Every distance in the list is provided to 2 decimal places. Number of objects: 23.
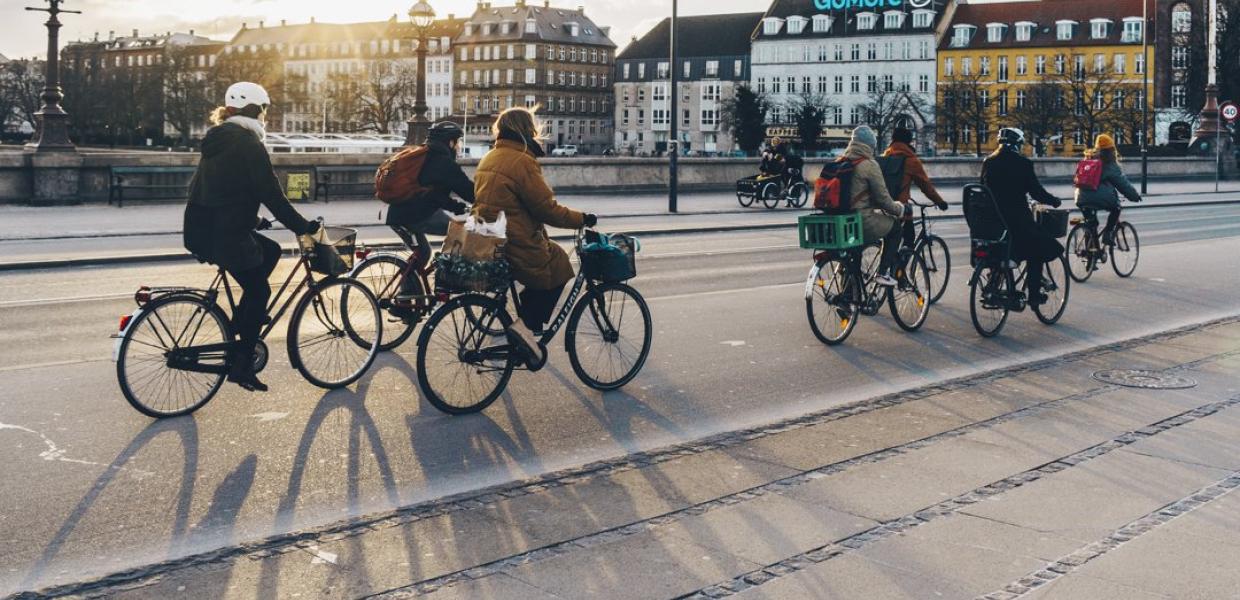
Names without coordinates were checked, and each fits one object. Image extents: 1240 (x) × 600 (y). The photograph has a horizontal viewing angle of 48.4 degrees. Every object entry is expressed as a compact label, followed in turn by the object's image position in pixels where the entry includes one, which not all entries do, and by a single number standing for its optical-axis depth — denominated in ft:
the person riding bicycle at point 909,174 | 40.09
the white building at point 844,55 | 394.11
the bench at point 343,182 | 104.37
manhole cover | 29.96
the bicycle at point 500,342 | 25.08
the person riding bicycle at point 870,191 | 35.14
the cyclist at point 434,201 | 32.58
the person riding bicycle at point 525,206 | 25.31
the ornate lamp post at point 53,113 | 90.79
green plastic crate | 34.14
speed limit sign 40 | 140.87
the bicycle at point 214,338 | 24.39
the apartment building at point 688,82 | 451.12
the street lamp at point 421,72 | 94.79
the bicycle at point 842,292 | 34.47
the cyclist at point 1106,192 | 51.57
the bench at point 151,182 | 94.22
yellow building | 333.42
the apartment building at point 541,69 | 501.97
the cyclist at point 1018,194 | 36.19
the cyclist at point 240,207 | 24.67
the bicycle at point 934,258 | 38.50
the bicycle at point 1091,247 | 51.75
